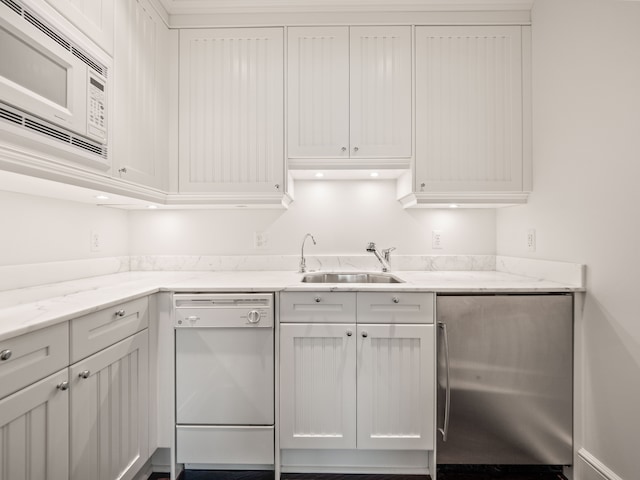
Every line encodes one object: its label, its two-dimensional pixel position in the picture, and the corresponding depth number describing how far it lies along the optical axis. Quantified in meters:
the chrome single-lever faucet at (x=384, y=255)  2.17
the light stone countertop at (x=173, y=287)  1.02
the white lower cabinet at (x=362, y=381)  1.55
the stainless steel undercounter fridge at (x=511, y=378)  1.53
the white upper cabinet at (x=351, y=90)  1.89
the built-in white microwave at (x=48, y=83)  0.97
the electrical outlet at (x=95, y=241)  1.88
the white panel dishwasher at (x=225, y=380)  1.55
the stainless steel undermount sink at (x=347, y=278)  2.12
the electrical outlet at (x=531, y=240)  1.86
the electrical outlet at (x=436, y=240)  2.26
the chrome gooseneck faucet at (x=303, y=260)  2.17
